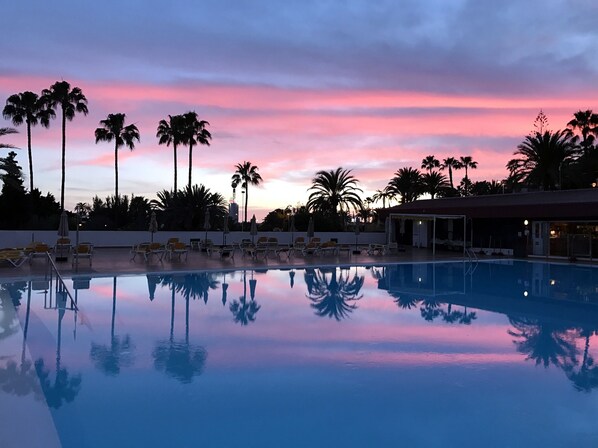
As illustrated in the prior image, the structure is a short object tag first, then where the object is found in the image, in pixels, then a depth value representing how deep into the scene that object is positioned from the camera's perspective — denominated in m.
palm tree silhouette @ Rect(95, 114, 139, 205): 38.31
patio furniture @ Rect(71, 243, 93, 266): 17.44
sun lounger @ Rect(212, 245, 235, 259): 23.02
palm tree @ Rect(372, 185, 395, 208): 66.15
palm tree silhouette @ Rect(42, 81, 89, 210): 33.47
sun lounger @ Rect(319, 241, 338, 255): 24.83
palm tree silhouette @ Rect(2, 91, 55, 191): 32.97
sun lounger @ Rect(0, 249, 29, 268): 16.27
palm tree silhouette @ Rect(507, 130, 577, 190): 35.41
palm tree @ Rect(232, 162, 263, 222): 53.69
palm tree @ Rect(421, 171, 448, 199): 52.75
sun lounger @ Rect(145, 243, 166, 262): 20.49
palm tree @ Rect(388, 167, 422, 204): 51.69
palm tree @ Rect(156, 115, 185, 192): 38.78
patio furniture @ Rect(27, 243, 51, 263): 17.86
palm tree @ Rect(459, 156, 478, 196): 66.00
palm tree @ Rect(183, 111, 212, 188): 38.97
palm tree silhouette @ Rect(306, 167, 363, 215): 39.53
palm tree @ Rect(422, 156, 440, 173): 61.78
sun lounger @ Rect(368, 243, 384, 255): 26.28
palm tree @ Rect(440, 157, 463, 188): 63.23
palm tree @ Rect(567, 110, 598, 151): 42.16
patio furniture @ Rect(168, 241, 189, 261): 20.83
